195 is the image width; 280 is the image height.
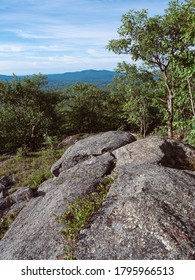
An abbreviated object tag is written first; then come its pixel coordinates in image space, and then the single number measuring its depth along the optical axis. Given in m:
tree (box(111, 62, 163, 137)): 18.92
